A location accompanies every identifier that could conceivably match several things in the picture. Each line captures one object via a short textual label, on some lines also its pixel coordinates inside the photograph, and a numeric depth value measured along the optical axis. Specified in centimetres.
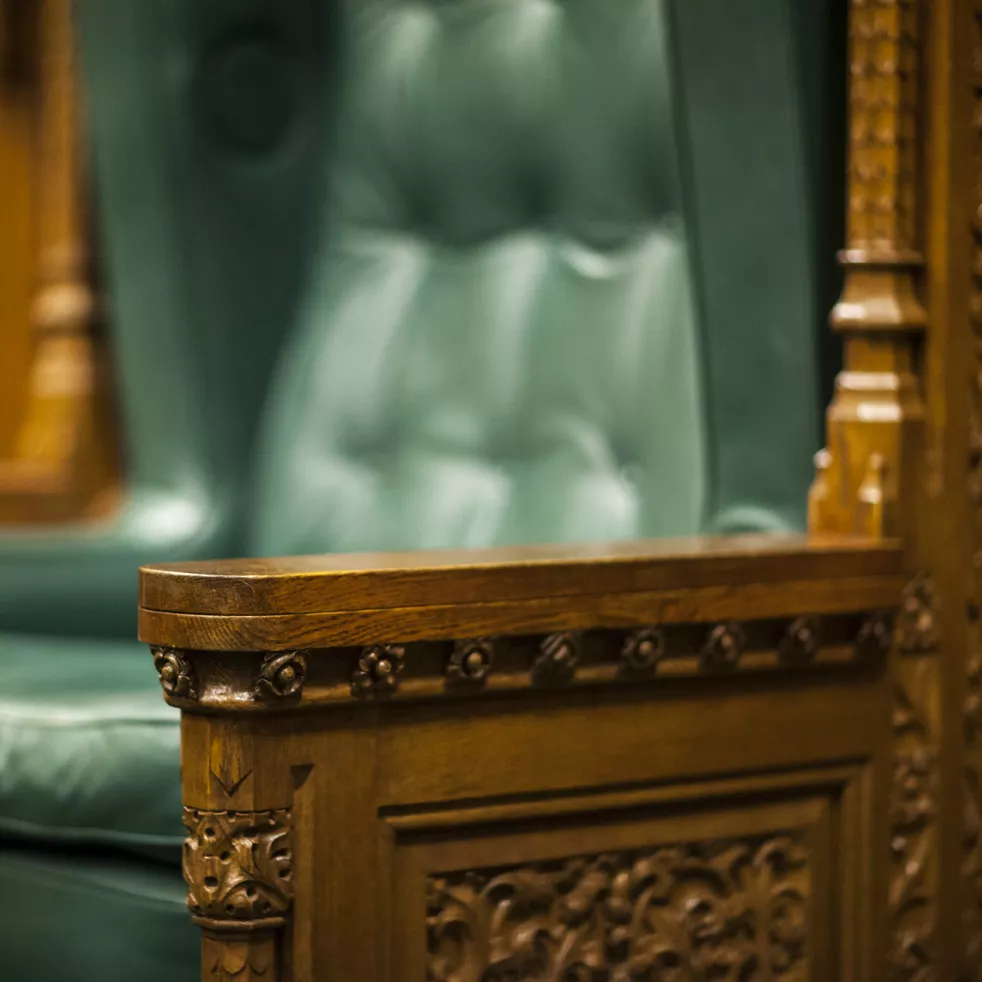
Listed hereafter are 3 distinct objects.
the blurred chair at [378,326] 336
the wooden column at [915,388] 336
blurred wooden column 446
